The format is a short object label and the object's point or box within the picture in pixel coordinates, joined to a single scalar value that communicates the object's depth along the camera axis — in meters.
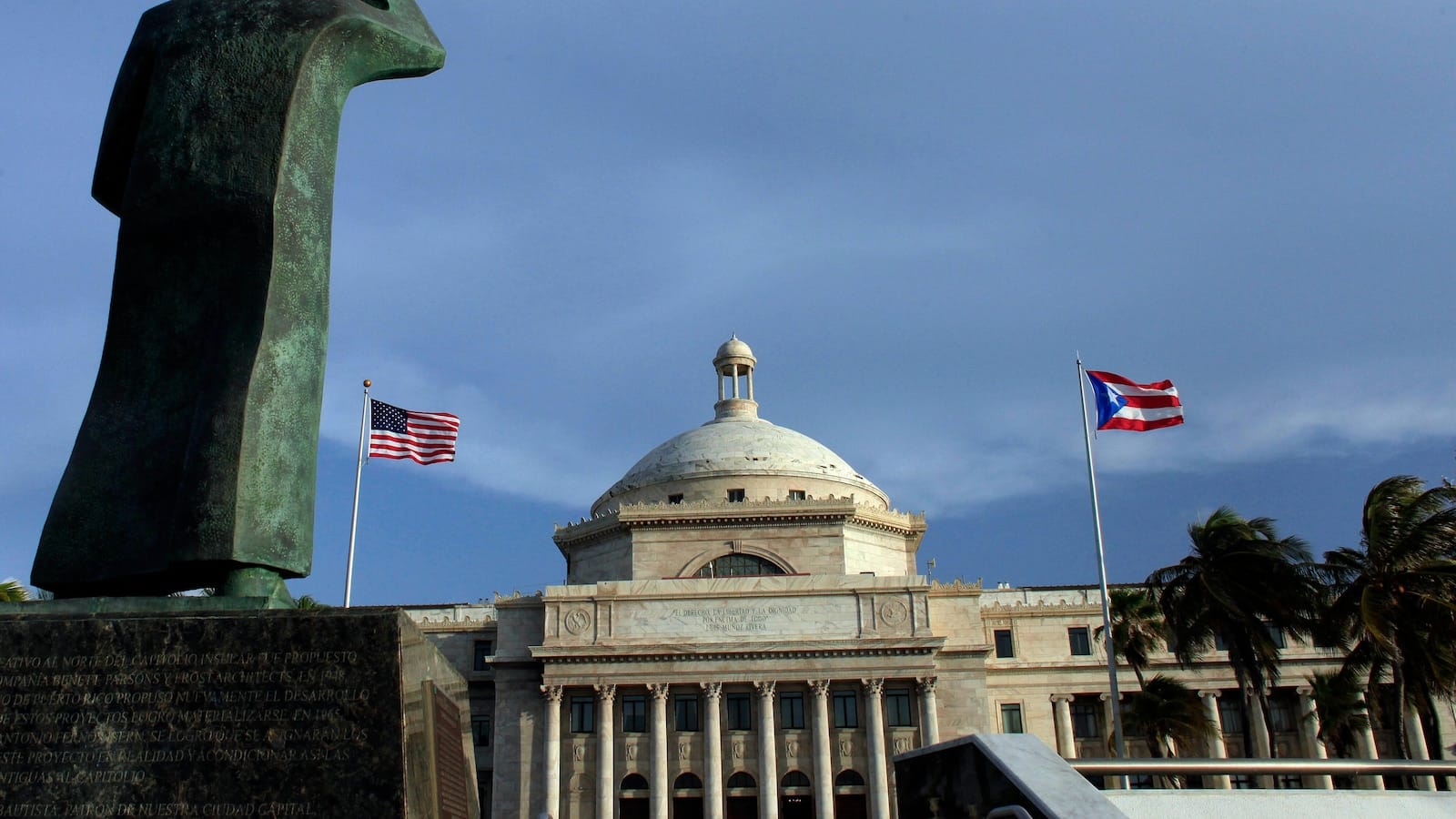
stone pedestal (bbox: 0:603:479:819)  6.16
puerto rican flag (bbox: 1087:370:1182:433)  36.69
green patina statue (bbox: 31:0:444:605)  7.42
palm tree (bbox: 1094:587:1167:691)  46.09
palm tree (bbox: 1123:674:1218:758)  40.91
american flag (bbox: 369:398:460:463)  36.56
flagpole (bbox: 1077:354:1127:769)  37.92
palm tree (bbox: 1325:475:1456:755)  28.91
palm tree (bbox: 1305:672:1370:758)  42.62
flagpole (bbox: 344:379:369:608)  36.59
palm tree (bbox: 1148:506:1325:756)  33.66
